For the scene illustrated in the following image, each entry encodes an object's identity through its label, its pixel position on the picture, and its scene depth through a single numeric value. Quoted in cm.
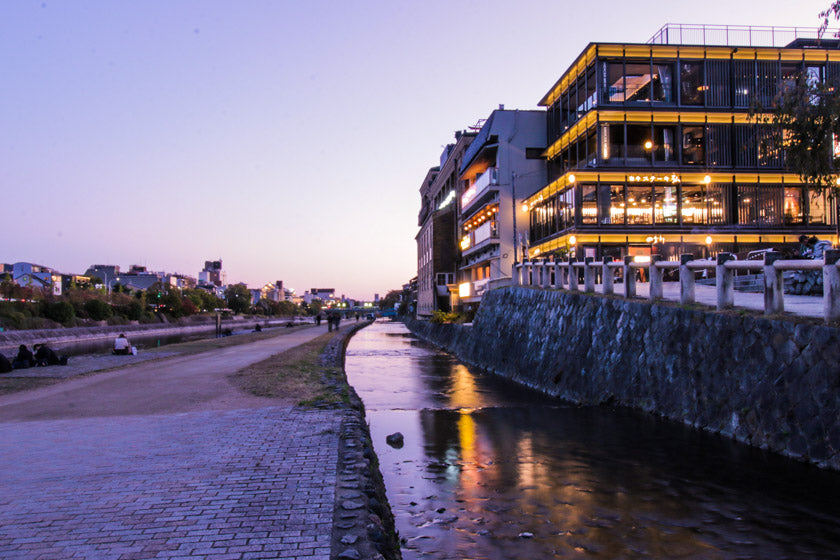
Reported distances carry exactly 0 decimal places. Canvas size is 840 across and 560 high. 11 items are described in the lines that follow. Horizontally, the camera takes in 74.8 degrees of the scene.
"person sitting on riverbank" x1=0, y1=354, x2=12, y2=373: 1839
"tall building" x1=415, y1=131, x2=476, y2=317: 6022
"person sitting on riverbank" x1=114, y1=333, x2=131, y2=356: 2599
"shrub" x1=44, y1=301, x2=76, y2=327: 6488
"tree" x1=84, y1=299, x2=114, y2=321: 7494
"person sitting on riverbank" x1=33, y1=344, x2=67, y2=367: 2091
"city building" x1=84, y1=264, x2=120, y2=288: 19496
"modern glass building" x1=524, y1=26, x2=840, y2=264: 3138
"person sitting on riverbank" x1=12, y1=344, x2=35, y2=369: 1988
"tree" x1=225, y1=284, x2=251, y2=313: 16550
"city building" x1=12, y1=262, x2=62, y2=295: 15188
